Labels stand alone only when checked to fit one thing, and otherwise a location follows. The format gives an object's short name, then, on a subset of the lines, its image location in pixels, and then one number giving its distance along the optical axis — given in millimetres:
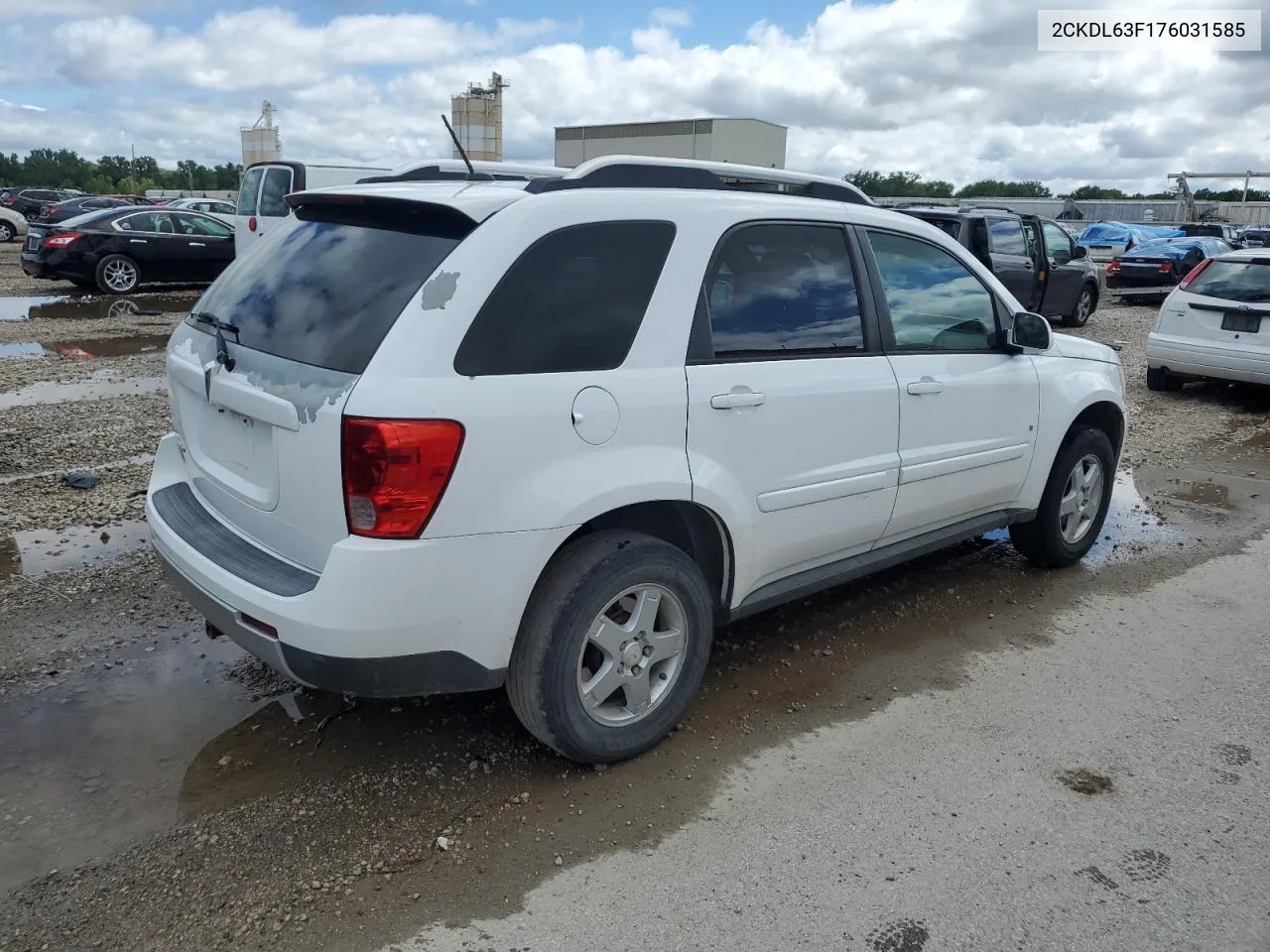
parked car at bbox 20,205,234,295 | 16031
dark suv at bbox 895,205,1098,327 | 13406
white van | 14625
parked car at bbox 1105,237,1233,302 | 21031
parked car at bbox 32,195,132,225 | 25714
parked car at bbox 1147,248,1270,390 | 9633
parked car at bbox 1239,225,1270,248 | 28500
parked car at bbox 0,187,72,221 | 40000
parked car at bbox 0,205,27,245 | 29375
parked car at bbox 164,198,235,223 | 24938
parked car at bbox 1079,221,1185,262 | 33219
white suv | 2727
